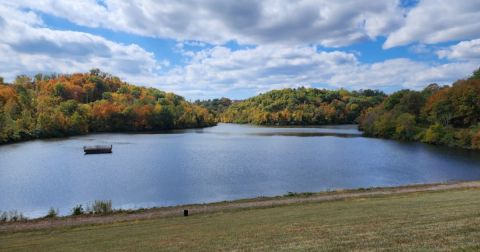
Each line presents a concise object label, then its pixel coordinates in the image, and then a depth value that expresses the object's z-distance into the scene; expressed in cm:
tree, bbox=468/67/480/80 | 10424
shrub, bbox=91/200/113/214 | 2468
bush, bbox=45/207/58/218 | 2370
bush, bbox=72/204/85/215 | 2431
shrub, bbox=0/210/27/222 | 2276
